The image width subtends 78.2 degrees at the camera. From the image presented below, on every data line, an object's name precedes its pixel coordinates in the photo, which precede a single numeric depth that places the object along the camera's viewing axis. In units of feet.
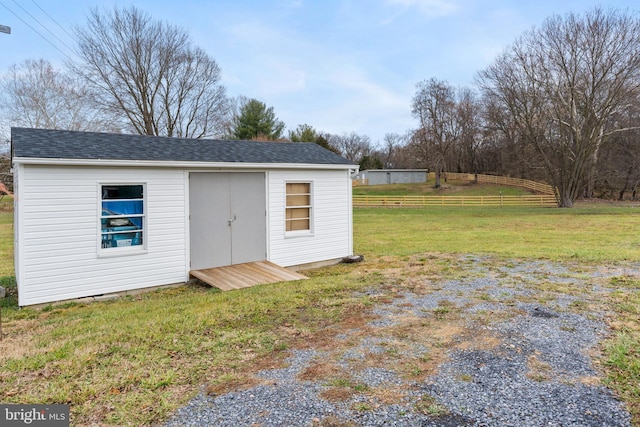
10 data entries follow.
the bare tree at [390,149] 189.65
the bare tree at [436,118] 122.31
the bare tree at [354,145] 187.93
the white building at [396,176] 151.94
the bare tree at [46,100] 77.82
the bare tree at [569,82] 68.13
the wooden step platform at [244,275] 21.27
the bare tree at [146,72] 83.66
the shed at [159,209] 18.94
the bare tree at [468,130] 124.67
